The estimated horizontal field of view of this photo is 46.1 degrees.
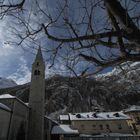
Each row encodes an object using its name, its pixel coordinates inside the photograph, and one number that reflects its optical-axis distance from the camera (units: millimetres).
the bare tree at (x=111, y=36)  3090
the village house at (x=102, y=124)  42000
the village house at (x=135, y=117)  40991
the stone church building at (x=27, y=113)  21147
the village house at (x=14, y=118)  21172
